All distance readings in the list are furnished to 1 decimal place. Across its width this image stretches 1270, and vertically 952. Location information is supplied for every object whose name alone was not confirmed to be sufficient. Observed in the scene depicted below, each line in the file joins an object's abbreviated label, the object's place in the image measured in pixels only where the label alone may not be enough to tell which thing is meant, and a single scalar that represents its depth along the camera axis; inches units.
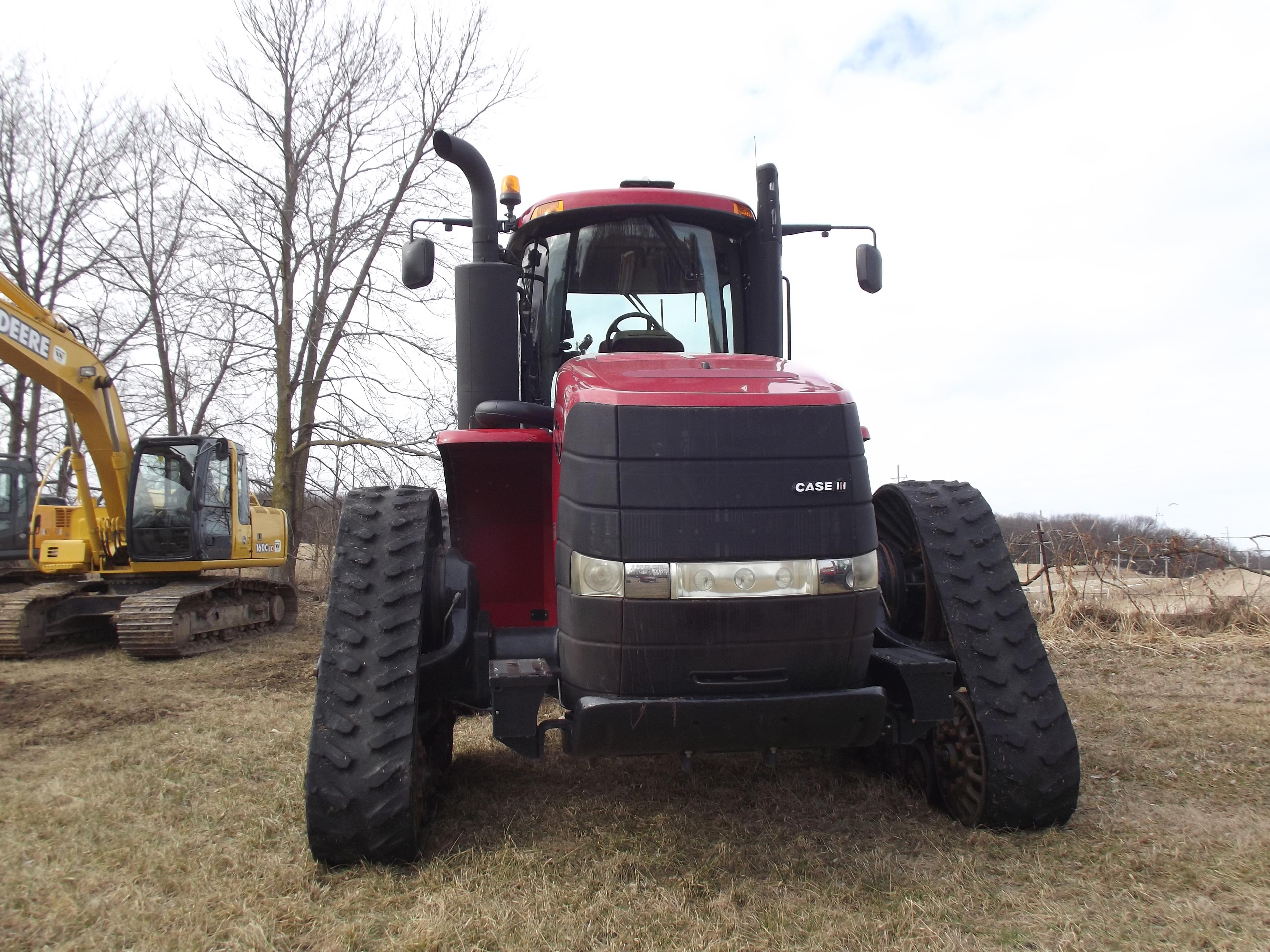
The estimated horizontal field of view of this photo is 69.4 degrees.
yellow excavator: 374.6
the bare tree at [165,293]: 721.6
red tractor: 115.0
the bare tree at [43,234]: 796.6
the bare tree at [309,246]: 650.2
